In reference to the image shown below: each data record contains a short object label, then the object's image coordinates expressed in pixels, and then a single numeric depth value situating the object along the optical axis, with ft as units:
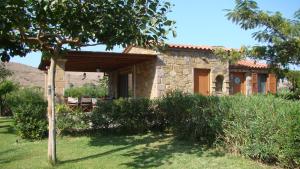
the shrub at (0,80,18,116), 76.73
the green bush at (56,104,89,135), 37.11
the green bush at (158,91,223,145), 28.99
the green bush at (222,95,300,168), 21.25
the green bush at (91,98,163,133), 39.04
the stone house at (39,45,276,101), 48.78
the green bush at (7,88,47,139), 36.91
